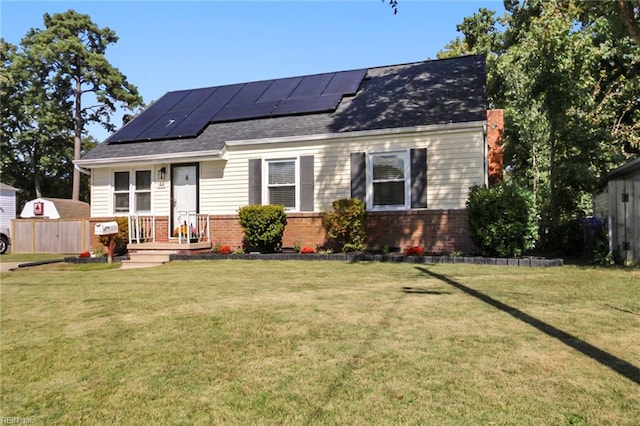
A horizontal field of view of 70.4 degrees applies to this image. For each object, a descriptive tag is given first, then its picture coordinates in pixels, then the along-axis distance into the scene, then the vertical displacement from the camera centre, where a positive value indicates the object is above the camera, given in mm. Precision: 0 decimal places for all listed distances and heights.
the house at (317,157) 11219 +1813
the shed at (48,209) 23719 +733
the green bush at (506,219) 9219 +108
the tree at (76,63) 33062 +11947
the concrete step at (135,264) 11192 -1047
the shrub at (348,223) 10875 +17
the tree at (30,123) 33406 +7584
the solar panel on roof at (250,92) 15609 +4694
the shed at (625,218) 8961 +131
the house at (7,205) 24797 +997
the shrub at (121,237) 13172 -408
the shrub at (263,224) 11547 -13
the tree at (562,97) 11367 +4007
